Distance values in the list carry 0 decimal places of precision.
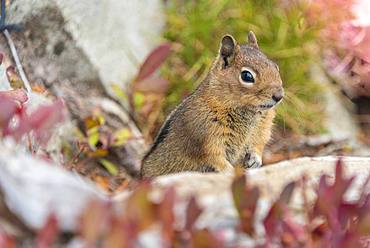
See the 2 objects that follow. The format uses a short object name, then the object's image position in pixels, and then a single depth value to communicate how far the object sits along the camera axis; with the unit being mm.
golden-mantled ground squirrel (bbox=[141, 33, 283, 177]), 2651
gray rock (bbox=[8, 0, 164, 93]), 2807
